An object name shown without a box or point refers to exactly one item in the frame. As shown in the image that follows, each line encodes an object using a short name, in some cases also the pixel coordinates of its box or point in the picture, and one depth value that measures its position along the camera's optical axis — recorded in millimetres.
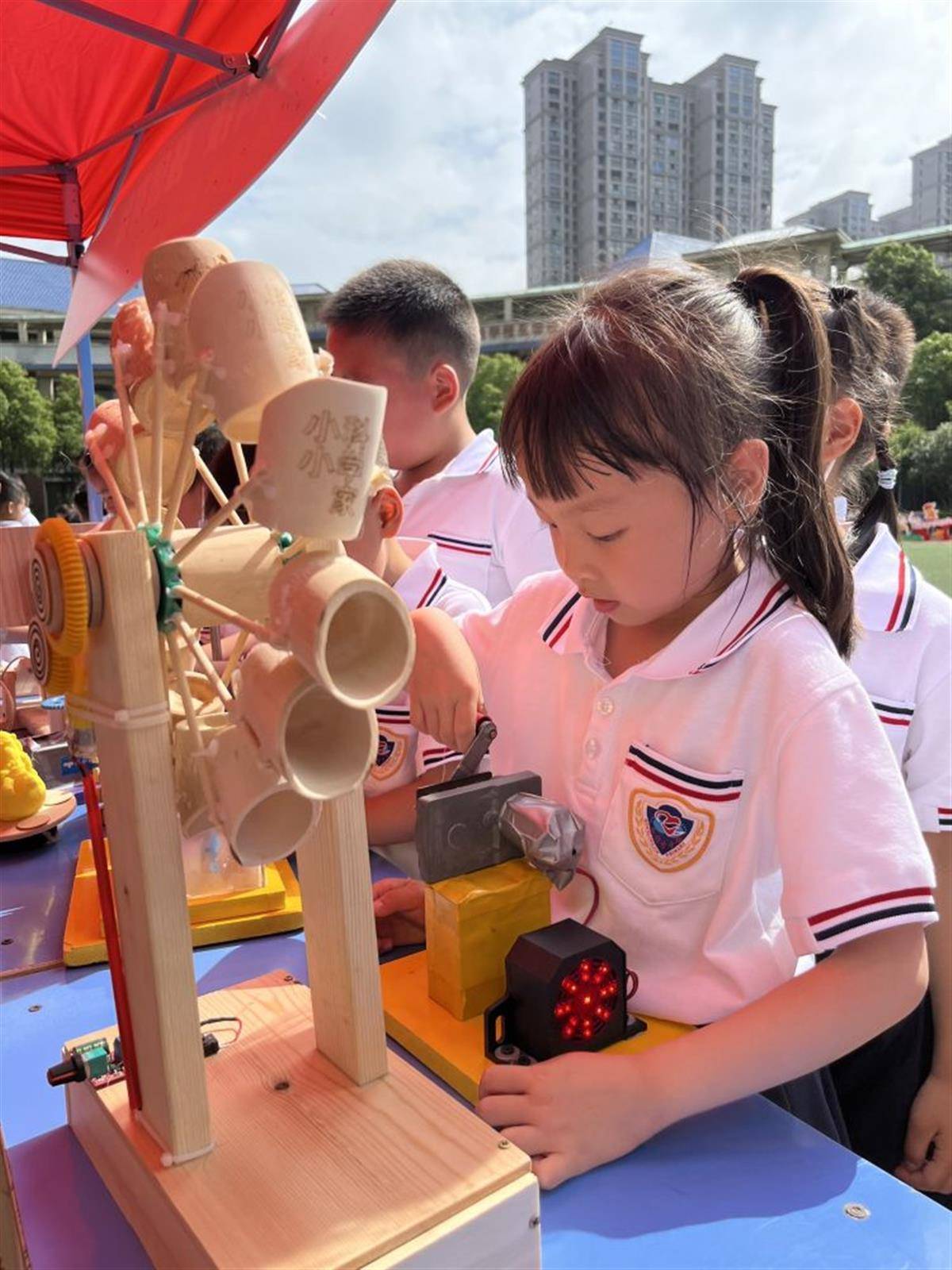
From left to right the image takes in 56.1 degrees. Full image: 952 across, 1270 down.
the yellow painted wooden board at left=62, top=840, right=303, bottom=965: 940
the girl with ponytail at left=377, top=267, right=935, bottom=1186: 667
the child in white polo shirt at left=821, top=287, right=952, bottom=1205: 1013
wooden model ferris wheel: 455
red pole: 579
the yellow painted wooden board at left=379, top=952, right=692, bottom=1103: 705
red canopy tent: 2100
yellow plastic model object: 1261
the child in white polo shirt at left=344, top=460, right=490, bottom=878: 1172
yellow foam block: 746
